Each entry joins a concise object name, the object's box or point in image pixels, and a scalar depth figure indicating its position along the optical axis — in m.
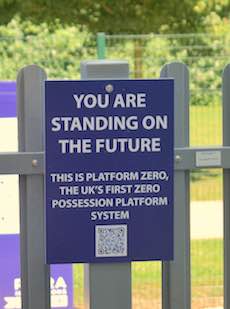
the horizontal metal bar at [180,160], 5.28
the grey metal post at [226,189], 5.54
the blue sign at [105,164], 5.04
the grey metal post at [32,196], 5.30
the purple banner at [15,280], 7.57
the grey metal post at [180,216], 5.47
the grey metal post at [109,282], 5.23
